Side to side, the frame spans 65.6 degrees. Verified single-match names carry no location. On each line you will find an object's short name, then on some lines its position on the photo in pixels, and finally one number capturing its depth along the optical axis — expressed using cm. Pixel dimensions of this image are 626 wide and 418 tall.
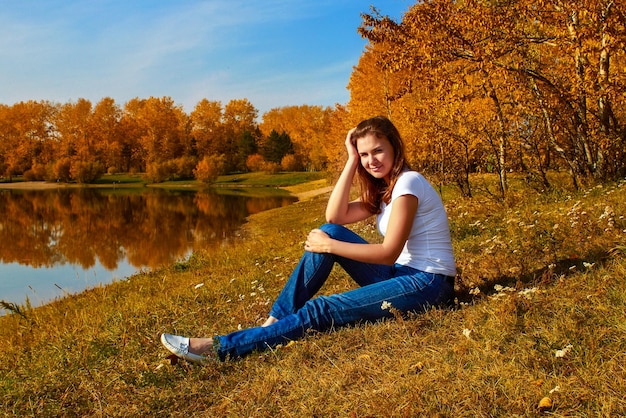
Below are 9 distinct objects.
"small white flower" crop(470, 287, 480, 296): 349
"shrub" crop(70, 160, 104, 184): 5644
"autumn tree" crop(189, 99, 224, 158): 6300
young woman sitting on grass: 318
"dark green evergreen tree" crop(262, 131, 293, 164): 6103
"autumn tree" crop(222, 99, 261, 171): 6347
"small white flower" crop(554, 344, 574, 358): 242
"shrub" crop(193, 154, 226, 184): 5513
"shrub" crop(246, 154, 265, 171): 6150
